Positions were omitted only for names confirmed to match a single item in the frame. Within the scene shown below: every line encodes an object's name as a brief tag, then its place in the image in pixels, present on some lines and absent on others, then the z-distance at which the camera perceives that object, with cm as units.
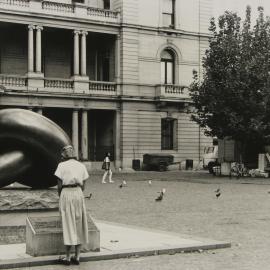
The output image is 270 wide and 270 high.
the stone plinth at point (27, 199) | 1035
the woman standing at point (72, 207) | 863
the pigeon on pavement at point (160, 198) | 1945
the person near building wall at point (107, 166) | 2875
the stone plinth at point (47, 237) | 891
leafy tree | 3459
